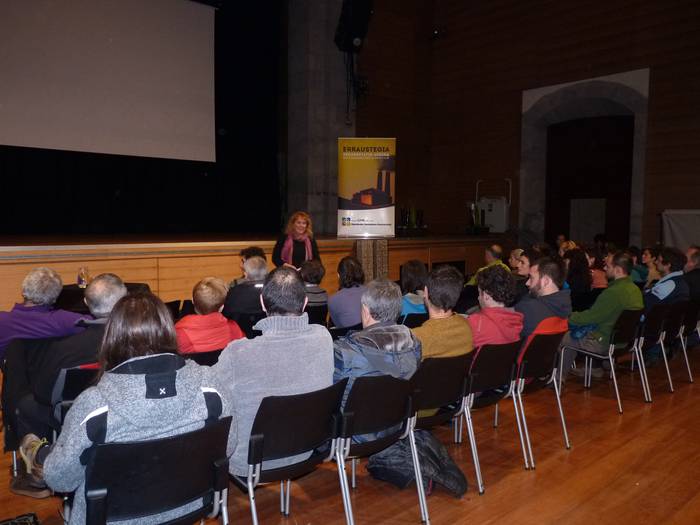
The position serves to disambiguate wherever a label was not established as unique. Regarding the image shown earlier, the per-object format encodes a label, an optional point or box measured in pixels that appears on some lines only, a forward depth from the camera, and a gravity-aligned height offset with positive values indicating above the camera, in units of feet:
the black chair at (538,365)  10.13 -2.71
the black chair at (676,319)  14.69 -2.58
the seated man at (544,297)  11.75 -1.65
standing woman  19.02 -0.90
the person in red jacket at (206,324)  9.06 -1.73
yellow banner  26.20 +1.64
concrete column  30.53 +6.36
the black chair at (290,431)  6.45 -2.58
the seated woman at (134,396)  4.95 -1.63
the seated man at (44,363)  7.99 -2.13
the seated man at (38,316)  9.29 -1.65
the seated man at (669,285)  16.12 -1.80
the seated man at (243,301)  12.35 -1.80
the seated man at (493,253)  18.48 -1.05
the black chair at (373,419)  7.29 -2.73
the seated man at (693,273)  17.11 -1.58
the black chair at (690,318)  15.38 -2.68
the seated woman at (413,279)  13.19 -1.37
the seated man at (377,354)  7.66 -1.84
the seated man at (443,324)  9.06 -1.71
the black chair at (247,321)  12.21 -2.23
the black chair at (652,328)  14.03 -2.69
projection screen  21.88 +6.17
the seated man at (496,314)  10.19 -1.71
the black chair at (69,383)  7.14 -2.13
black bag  9.09 -4.12
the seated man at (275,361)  6.70 -1.73
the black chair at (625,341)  13.24 -2.90
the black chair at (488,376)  9.23 -2.65
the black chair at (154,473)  4.93 -2.40
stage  17.17 -1.38
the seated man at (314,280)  13.23 -1.47
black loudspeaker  29.14 +10.49
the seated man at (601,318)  13.67 -2.37
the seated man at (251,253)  14.93 -0.89
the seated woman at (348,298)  12.50 -1.77
